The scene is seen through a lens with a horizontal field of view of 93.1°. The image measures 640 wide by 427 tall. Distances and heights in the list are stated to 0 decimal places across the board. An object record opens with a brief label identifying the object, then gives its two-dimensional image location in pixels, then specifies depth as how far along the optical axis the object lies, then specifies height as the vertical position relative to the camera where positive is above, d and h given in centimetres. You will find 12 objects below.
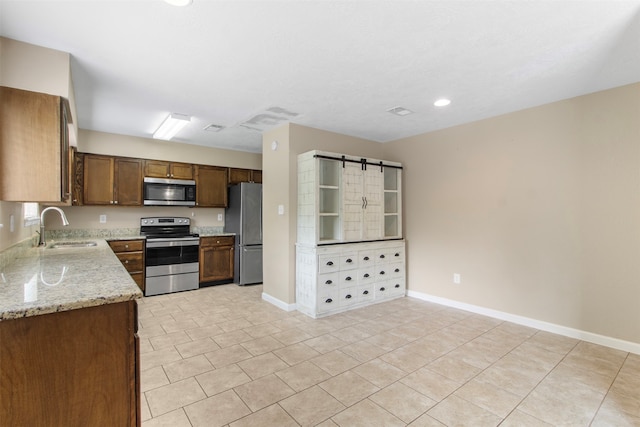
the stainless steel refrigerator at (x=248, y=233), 508 -28
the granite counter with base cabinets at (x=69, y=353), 112 -55
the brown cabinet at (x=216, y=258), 505 -72
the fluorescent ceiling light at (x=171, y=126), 363 +116
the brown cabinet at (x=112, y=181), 437 +53
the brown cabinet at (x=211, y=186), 524 +52
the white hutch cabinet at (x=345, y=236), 372 -27
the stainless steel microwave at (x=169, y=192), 477 +40
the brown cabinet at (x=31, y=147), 189 +45
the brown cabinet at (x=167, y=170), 481 +76
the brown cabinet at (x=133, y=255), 432 -56
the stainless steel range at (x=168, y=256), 457 -63
